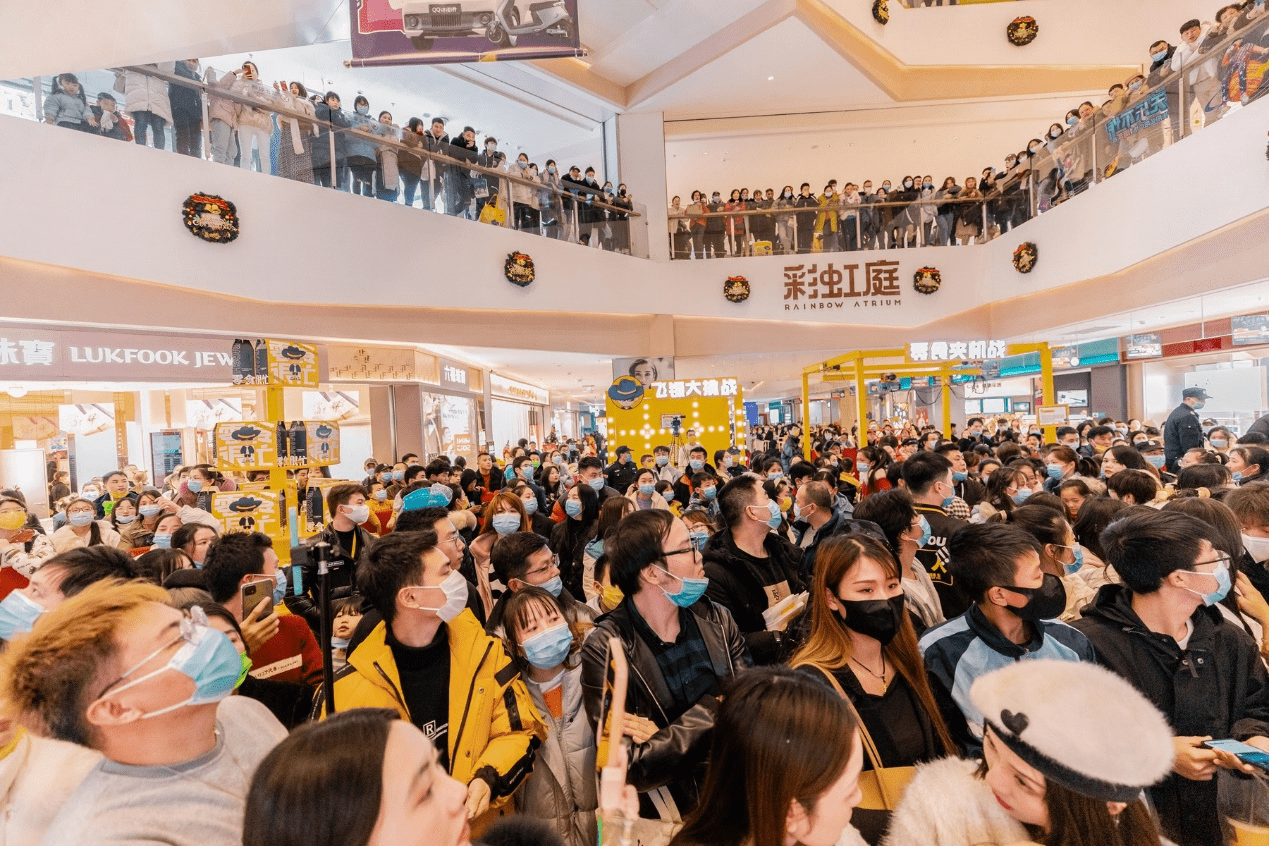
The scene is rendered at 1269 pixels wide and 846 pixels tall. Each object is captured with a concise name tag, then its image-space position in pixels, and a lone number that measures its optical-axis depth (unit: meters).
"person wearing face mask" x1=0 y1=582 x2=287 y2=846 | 1.27
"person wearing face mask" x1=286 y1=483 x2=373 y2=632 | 4.61
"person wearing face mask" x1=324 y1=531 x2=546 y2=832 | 2.15
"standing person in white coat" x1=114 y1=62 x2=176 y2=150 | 7.71
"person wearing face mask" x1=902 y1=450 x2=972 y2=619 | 3.67
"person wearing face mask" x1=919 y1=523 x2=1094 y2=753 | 2.19
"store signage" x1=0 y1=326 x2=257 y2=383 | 7.79
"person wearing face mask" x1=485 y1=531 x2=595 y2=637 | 3.20
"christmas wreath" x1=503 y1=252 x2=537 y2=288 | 11.88
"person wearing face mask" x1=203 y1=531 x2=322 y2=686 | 2.93
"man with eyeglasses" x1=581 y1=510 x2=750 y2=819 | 1.90
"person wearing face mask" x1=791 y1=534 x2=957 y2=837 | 2.07
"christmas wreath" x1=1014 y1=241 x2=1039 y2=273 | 12.05
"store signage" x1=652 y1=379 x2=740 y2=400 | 12.15
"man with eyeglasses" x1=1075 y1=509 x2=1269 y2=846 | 2.17
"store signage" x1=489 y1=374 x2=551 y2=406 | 20.25
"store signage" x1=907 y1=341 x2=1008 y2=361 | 11.31
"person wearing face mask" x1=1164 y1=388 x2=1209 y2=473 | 7.51
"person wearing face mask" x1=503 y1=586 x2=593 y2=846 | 2.33
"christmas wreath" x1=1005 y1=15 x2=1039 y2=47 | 15.02
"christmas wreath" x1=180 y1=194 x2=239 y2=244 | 8.39
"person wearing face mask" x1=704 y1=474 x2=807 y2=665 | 3.39
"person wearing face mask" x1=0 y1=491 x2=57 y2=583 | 4.54
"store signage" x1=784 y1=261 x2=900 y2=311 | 14.04
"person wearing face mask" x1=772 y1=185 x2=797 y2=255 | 14.04
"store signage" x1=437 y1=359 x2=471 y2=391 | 14.35
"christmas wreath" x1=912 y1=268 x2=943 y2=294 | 13.85
